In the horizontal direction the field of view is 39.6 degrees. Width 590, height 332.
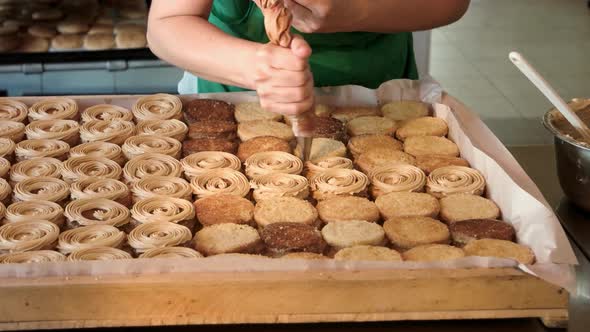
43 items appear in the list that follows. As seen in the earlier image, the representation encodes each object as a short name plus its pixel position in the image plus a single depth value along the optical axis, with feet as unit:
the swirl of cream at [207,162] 7.00
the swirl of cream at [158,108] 7.85
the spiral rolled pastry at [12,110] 7.82
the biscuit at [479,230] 5.92
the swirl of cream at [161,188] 6.57
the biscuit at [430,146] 7.32
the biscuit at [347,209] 6.31
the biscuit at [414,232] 5.96
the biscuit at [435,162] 7.06
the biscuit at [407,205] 6.38
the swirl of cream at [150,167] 6.89
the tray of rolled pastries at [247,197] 5.18
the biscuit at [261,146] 7.36
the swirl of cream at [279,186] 6.63
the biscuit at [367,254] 5.63
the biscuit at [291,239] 5.88
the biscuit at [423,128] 7.65
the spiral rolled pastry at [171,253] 5.63
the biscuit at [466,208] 6.25
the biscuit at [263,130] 7.68
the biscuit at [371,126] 7.70
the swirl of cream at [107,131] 7.49
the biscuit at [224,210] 6.27
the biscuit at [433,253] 5.65
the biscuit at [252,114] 7.92
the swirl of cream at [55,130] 7.50
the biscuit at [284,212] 6.25
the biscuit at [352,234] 5.96
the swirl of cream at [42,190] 6.48
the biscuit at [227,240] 5.83
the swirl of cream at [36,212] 6.16
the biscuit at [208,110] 7.83
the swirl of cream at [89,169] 6.84
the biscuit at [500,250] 5.56
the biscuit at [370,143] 7.43
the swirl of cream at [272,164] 6.96
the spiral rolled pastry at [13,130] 7.48
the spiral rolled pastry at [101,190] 6.50
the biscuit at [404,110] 7.92
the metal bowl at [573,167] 6.15
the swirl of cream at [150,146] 7.26
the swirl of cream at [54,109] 7.84
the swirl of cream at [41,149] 7.18
